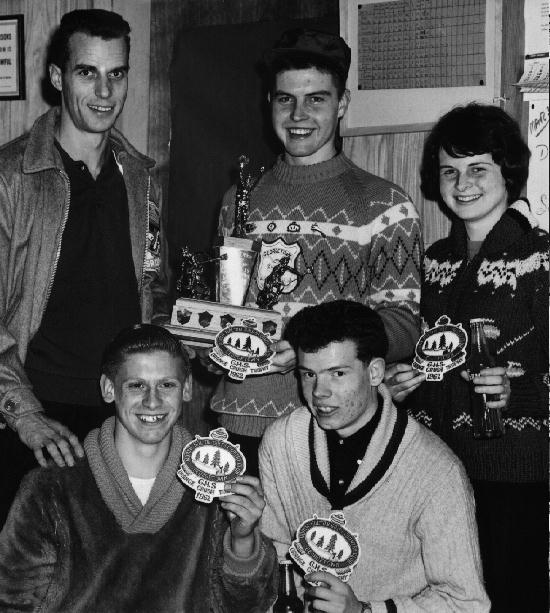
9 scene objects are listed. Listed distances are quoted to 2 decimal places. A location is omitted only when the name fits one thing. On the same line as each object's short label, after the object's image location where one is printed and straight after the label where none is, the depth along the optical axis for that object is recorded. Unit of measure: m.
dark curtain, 4.20
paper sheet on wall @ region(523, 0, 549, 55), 3.18
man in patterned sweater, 2.85
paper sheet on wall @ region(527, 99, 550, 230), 3.13
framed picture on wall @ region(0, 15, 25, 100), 4.33
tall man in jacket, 2.81
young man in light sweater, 2.41
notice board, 3.30
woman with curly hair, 2.69
